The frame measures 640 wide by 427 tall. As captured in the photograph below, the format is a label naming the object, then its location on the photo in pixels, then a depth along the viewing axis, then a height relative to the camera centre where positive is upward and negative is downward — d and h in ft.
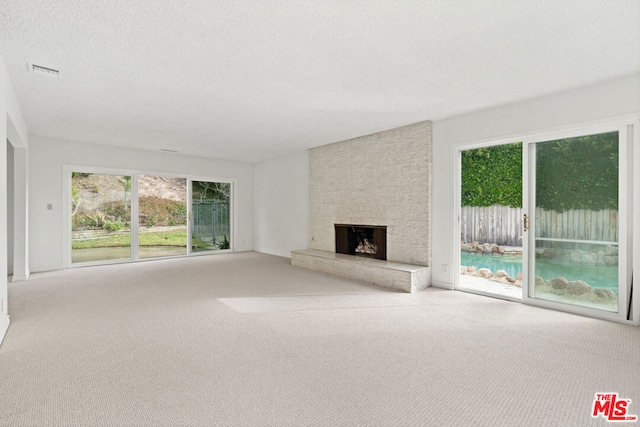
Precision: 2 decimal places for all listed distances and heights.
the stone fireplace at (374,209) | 15.10 +0.19
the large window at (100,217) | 19.93 -0.30
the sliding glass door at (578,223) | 10.41 -0.37
